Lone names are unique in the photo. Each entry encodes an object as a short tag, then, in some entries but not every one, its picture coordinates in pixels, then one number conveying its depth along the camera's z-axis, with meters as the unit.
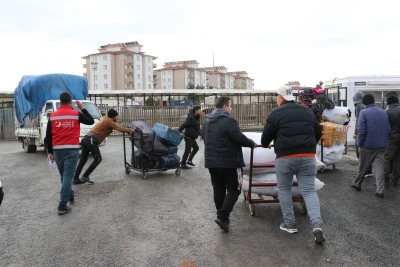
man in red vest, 6.59
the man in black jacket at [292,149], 5.00
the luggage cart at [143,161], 9.54
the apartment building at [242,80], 132.23
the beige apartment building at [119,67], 99.00
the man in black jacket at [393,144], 7.94
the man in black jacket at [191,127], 10.67
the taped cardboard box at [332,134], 9.55
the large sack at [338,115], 9.86
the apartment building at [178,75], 118.50
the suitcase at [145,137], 9.40
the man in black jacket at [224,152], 5.38
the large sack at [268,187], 6.07
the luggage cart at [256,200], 6.09
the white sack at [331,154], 9.76
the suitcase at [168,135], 9.71
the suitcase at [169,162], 9.78
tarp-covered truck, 15.06
